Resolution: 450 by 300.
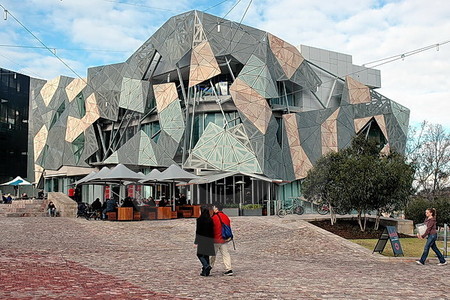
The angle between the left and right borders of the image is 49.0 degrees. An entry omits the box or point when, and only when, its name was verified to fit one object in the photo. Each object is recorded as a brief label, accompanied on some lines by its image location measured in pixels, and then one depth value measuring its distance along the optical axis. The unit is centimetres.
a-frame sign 1406
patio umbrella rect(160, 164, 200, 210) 2645
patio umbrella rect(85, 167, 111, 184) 2550
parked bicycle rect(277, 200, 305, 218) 3372
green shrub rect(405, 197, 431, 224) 2934
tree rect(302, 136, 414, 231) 2052
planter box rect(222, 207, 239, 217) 3098
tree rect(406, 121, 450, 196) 3962
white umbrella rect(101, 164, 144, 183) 2523
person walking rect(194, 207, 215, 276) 999
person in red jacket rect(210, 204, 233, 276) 1016
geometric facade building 3584
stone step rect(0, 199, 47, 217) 3075
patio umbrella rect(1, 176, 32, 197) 4184
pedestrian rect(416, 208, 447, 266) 1226
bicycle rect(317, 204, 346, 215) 3291
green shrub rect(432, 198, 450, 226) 2748
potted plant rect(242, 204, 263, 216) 3142
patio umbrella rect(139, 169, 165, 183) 2667
